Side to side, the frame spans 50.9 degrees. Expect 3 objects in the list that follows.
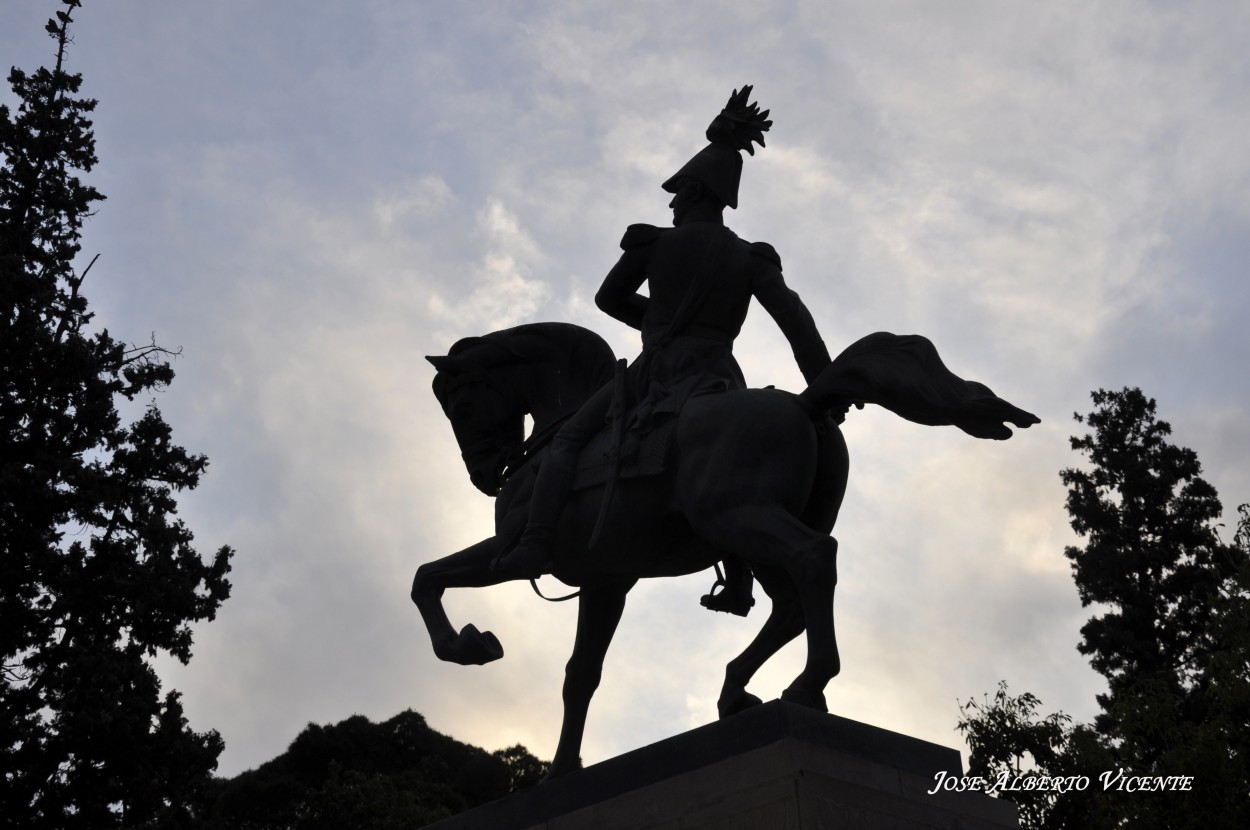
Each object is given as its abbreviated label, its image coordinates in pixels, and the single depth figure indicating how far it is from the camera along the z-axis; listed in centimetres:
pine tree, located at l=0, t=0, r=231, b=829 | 1812
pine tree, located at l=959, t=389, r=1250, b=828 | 1681
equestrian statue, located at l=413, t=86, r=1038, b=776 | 664
